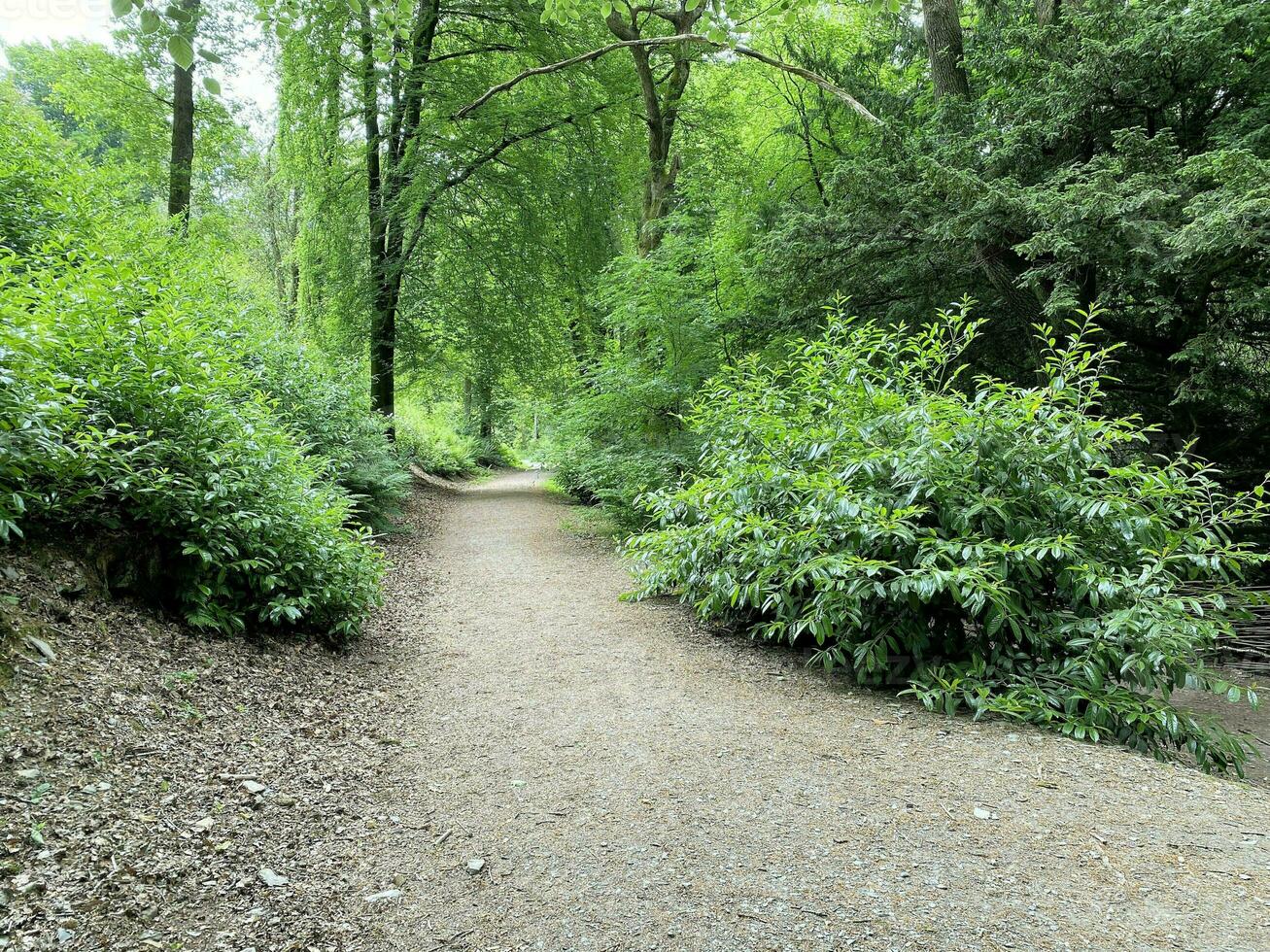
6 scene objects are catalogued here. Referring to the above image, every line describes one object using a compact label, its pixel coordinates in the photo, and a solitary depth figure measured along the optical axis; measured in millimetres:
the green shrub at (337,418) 7617
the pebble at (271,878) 2221
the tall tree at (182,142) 9891
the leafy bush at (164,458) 3070
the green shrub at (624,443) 9195
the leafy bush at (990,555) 3553
